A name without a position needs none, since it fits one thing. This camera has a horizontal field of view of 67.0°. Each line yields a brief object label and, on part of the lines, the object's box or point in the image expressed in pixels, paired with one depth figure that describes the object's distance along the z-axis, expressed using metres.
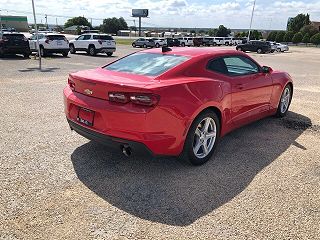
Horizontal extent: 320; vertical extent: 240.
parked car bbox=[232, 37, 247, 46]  42.46
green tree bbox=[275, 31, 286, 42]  53.99
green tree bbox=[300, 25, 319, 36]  53.35
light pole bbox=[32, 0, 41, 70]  10.55
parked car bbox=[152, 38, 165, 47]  29.55
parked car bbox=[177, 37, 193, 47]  34.43
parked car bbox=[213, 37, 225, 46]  40.49
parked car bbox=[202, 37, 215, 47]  37.68
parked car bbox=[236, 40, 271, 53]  28.87
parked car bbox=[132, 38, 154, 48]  30.34
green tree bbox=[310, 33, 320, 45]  49.41
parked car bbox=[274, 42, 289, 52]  32.07
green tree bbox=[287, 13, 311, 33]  59.30
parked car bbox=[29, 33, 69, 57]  15.62
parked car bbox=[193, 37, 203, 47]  35.57
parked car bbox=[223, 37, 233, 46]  42.03
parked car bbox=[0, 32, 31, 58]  14.18
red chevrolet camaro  2.64
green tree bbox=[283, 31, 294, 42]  53.16
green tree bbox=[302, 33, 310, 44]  51.36
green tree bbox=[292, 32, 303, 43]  51.94
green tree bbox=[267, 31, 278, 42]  55.06
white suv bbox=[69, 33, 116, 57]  17.40
